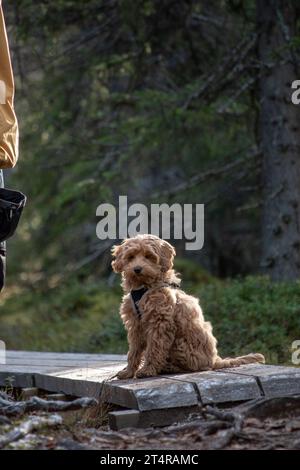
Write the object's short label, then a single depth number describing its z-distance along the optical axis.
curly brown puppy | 12.39
